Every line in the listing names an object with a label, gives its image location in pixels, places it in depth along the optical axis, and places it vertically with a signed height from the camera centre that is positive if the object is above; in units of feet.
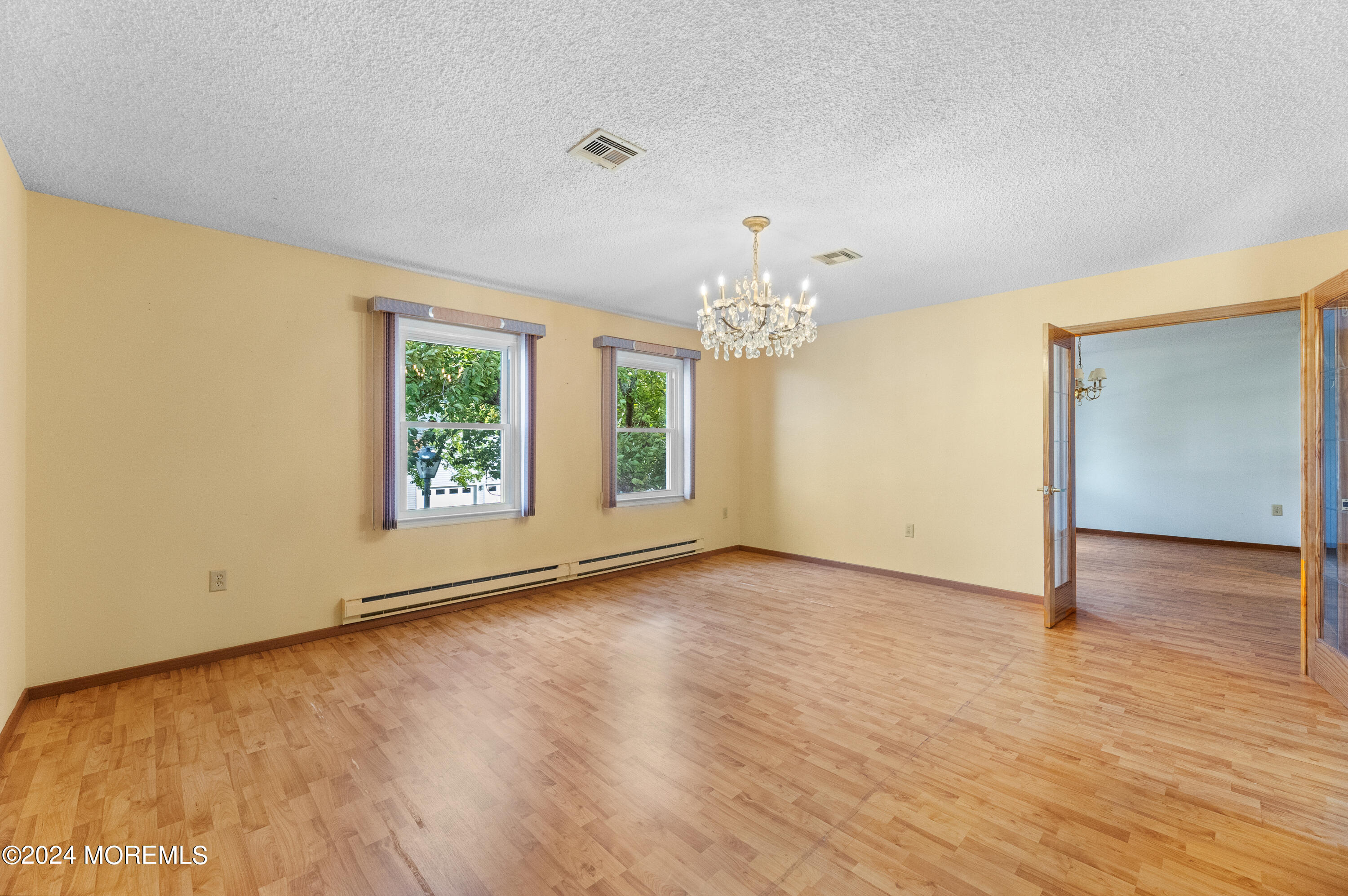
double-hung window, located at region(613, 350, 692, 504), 18.85 +0.79
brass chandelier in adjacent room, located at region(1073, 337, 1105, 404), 21.47 +2.57
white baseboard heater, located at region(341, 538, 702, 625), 12.82 -3.61
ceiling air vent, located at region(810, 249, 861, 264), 12.47 +4.37
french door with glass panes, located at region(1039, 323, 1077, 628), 12.97 -0.85
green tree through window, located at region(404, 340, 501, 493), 14.07 +1.28
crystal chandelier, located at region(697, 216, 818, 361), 10.32 +2.43
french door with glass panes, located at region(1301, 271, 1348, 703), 9.58 -0.66
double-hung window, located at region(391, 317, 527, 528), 13.89 +0.72
